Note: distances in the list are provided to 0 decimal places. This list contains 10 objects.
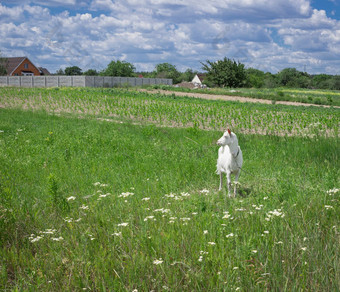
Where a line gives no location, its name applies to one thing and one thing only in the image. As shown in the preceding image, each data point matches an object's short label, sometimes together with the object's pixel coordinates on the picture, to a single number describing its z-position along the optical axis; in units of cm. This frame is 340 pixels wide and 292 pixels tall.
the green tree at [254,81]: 7236
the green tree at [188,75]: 10222
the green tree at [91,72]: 9431
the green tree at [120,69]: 7419
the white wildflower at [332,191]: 531
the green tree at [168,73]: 9689
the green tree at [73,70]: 12106
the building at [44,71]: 11538
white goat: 658
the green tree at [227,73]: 6862
